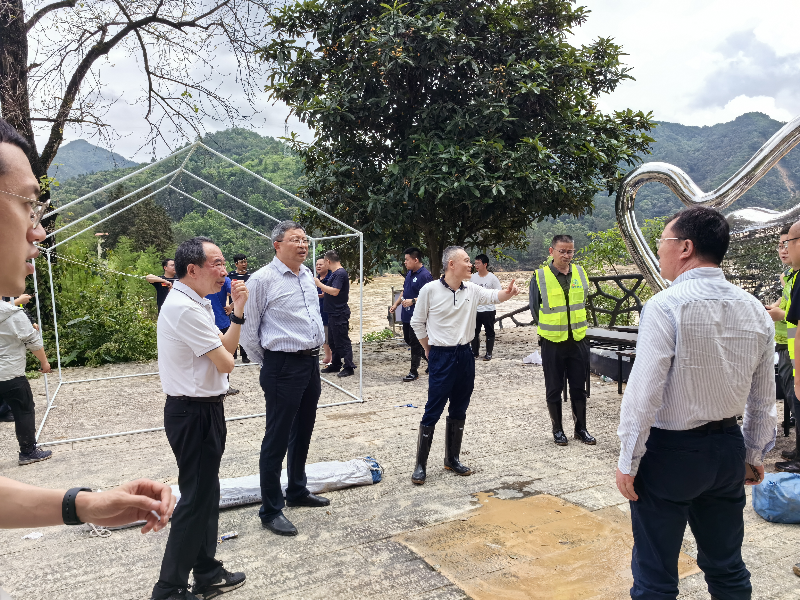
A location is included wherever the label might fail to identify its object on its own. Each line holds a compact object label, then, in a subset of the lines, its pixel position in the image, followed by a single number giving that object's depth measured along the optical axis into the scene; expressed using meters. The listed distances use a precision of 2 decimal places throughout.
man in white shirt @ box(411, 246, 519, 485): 4.63
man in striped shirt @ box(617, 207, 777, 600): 2.25
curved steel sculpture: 3.51
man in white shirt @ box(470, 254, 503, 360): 9.84
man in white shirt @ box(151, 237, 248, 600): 2.94
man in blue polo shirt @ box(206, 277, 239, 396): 8.13
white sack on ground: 4.23
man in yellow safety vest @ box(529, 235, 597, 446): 5.48
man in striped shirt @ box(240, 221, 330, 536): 3.91
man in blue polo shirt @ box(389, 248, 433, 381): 8.43
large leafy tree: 8.98
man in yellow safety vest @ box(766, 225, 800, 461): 4.10
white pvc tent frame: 5.84
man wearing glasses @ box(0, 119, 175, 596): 1.23
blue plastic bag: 3.73
